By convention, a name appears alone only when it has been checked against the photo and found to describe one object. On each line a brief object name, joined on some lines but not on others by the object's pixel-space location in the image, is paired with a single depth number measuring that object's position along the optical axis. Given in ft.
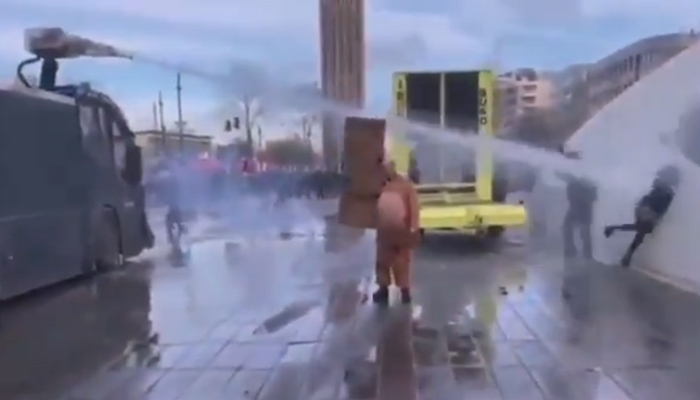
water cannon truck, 39.45
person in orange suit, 34.65
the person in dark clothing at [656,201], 41.81
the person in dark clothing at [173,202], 77.46
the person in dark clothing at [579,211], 50.34
